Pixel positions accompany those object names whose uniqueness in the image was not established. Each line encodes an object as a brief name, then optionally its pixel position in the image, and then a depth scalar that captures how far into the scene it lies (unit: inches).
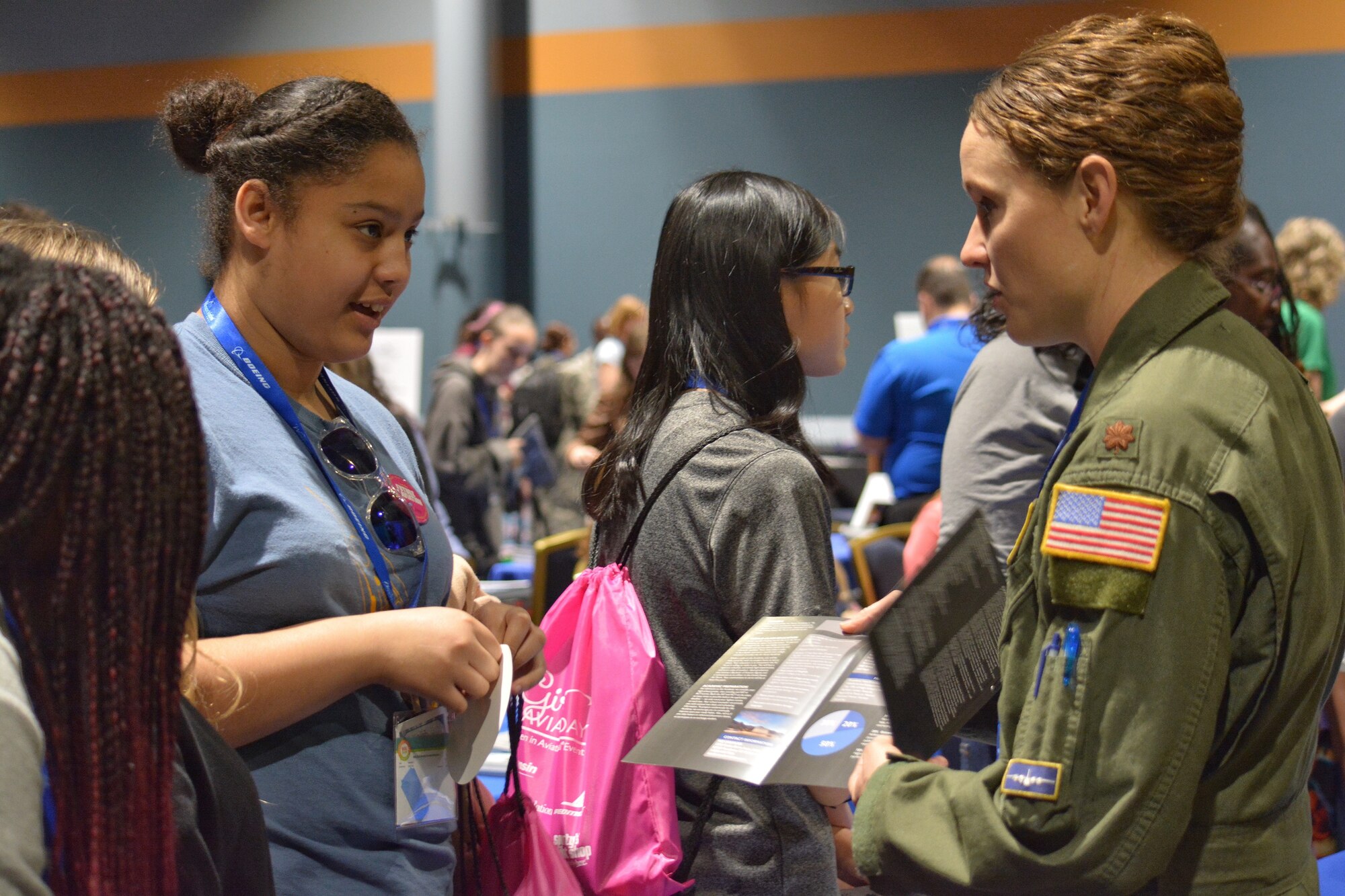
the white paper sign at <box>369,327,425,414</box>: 304.0
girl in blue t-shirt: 43.6
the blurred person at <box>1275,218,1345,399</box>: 163.0
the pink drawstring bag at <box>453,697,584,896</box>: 53.6
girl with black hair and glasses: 57.1
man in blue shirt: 165.5
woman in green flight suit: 35.7
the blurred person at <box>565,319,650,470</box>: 150.4
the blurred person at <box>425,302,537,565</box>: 214.8
